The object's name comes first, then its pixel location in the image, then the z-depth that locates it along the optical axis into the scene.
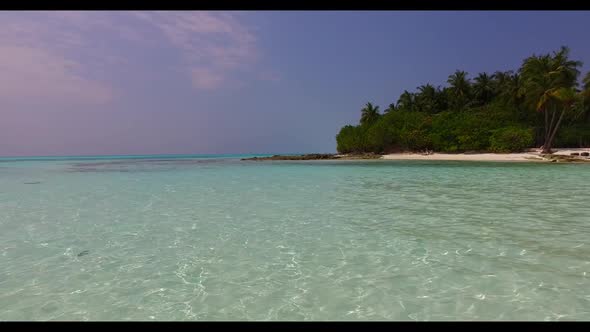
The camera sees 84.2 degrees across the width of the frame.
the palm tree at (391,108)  75.56
